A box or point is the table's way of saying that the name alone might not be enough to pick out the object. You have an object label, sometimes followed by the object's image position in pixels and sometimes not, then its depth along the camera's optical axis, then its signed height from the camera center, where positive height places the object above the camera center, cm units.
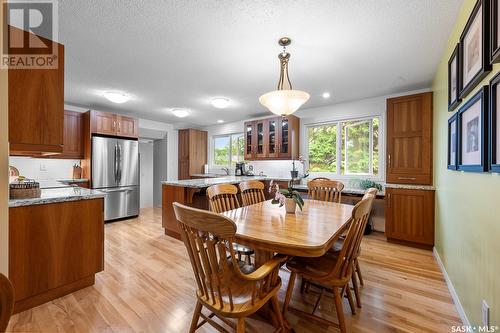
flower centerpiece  200 -31
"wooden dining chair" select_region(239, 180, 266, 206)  264 -34
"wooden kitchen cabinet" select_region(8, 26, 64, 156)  158 +43
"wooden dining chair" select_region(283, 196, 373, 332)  137 -73
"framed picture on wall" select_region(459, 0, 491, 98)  125 +77
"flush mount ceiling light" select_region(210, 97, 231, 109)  377 +111
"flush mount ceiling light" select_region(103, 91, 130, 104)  361 +115
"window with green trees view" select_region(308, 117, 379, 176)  403 +37
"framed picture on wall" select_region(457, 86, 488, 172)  127 +22
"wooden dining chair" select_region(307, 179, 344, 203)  284 -33
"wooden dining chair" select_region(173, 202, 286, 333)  105 -56
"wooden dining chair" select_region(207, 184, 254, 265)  207 -36
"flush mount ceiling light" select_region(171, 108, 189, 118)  441 +108
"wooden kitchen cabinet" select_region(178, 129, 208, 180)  602 +37
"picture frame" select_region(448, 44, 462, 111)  179 +76
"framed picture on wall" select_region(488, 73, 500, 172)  112 +21
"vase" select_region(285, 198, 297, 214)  203 -37
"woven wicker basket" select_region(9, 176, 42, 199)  178 -21
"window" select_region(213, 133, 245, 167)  604 +45
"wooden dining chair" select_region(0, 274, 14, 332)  51 -32
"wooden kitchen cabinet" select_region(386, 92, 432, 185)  304 +39
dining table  124 -44
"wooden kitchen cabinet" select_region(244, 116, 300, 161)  461 +61
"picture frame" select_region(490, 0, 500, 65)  110 +69
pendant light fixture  211 +67
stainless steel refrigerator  425 -19
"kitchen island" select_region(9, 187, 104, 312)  168 -68
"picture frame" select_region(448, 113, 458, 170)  185 +22
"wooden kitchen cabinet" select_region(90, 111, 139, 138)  419 +82
